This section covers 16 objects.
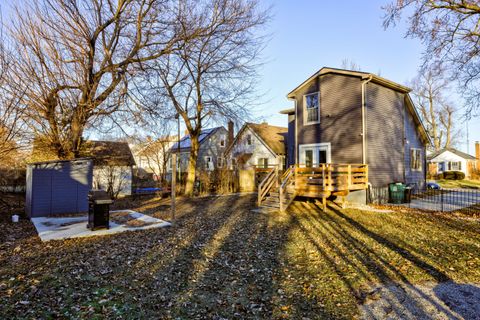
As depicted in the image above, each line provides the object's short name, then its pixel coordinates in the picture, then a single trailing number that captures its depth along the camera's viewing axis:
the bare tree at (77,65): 8.53
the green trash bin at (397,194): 14.45
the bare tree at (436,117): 39.40
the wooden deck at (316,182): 12.04
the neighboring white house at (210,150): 34.16
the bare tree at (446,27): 12.07
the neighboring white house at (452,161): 35.22
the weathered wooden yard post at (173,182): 9.80
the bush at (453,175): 32.12
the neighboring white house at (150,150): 26.69
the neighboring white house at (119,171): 19.69
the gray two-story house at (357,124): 13.95
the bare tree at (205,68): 11.27
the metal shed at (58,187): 10.46
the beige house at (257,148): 26.51
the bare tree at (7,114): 8.05
